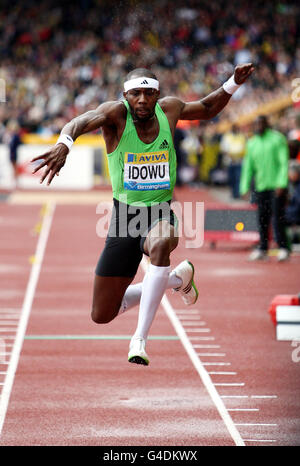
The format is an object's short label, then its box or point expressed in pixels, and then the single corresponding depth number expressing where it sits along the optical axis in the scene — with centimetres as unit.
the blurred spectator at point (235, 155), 4866
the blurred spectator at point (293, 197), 3006
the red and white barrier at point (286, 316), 1809
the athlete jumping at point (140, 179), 1153
